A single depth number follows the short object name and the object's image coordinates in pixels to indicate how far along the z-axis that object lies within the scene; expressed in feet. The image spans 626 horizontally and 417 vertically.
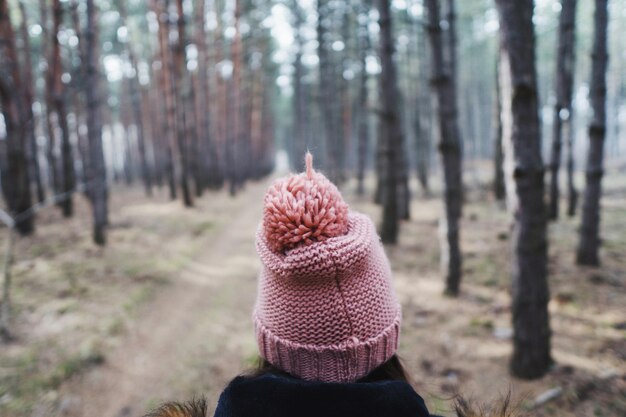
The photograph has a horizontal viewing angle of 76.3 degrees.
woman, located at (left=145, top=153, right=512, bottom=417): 3.57
